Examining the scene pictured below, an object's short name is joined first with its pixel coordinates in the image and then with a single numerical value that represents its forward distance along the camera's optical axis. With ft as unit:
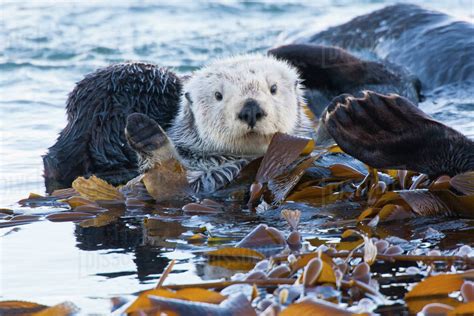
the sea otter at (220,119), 26.50
